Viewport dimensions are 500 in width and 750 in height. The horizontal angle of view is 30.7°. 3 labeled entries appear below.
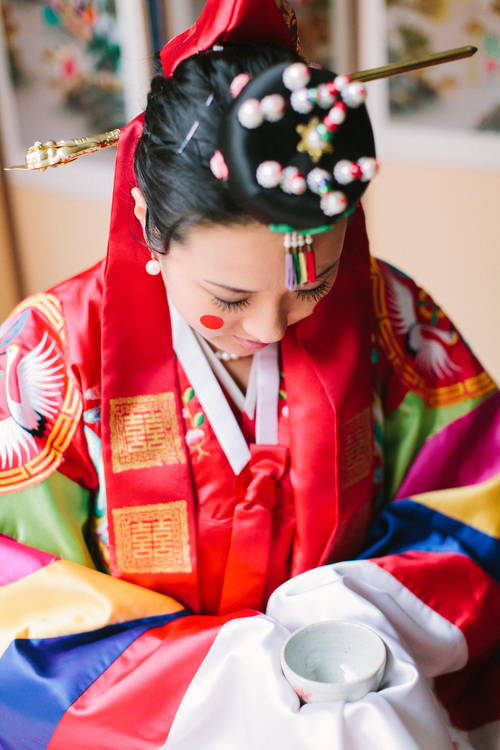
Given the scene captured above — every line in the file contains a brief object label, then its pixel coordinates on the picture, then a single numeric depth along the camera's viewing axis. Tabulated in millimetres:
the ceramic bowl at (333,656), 954
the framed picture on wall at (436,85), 2338
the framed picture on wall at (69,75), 2744
